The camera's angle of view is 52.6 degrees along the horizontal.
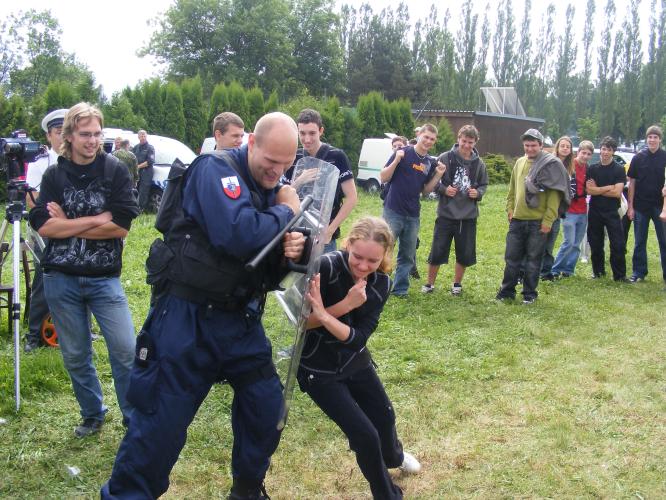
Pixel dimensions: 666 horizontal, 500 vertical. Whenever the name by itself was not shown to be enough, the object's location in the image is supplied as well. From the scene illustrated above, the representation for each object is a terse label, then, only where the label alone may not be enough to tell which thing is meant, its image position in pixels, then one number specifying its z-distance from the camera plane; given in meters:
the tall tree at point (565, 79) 55.56
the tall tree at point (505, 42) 56.88
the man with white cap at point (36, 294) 5.62
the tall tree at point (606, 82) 51.88
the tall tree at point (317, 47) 57.09
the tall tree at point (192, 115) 23.58
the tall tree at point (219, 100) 24.56
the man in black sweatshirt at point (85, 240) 3.91
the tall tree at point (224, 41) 54.28
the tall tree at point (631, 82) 50.91
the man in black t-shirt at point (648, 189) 9.30
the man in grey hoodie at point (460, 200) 8.15
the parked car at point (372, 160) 21.62
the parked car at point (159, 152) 15.87
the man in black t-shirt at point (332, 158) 5.68
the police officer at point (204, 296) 2.68
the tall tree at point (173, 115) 22.92
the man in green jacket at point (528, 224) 8.00
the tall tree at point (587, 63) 54.50
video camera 4.75
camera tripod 4.52
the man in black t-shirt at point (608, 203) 9.54
